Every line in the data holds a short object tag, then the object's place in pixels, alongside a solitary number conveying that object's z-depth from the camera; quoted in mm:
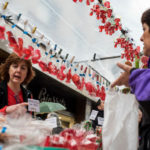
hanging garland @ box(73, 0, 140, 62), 3746
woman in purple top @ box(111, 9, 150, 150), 800
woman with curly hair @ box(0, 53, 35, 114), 1609
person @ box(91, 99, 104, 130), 2421
